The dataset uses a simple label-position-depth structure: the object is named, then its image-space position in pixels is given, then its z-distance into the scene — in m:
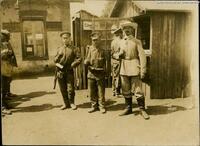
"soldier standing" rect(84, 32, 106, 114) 5.02
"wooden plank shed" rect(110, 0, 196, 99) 5.86
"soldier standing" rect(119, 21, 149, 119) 4.85
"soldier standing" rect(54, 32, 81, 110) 5.07
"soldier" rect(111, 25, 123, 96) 6.27
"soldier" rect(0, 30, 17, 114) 4.82
